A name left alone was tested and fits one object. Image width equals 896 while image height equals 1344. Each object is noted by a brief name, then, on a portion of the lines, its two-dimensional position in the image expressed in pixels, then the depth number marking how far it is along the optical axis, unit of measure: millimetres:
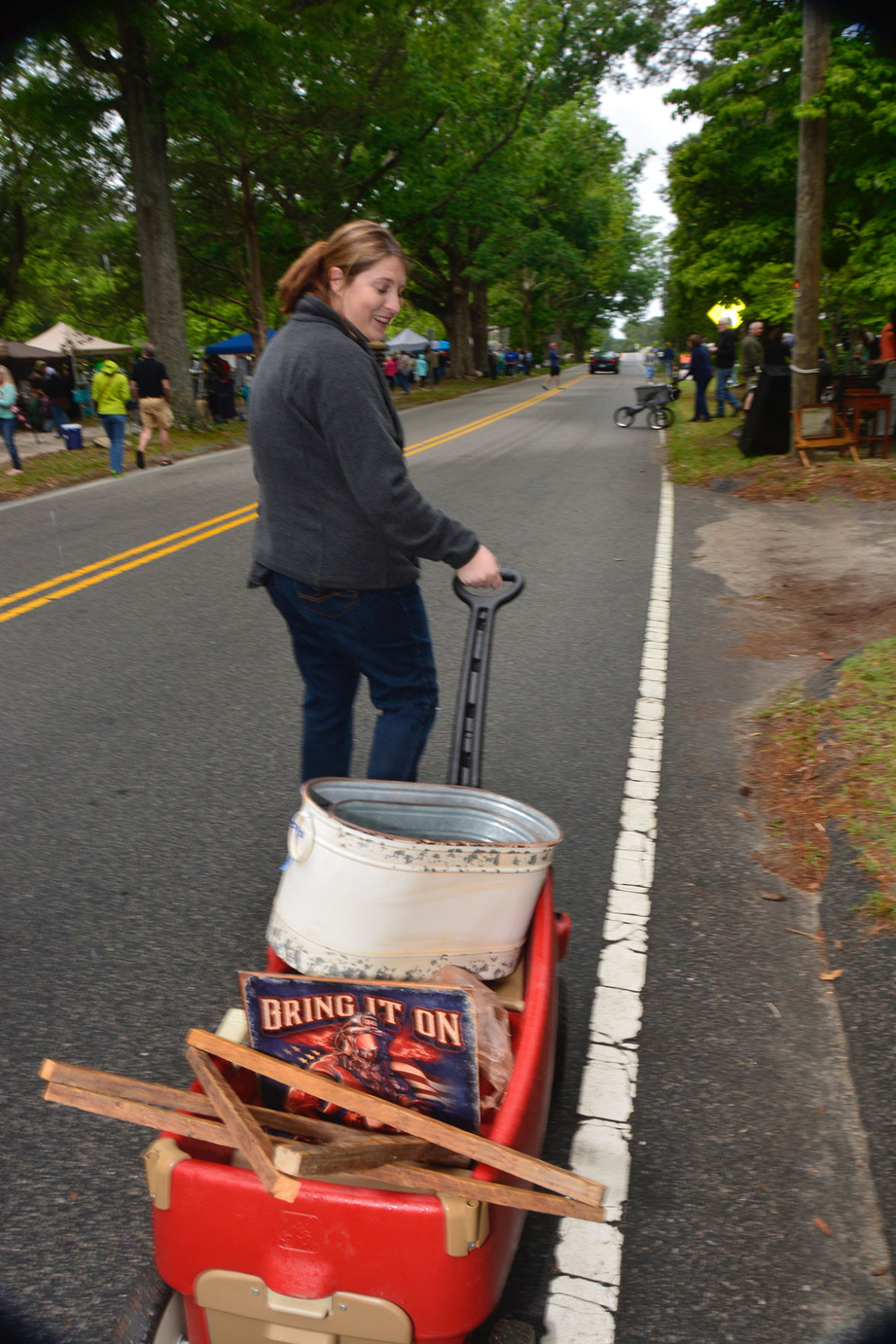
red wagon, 1669
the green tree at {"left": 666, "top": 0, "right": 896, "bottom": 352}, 13688
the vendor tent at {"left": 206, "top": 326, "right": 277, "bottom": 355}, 33969
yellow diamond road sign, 17781
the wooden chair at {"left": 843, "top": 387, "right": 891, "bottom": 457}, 14680
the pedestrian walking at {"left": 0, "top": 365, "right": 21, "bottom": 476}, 16297
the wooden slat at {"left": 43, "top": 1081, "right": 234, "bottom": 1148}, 1771
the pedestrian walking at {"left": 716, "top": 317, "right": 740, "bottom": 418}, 20891
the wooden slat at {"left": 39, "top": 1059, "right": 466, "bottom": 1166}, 1788
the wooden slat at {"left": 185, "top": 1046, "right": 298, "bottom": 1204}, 1656
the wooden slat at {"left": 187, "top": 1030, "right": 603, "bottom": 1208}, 1746
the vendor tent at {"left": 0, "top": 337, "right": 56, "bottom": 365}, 29750
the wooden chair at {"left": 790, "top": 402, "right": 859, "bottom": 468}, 14531
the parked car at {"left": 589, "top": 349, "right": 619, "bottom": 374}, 72188
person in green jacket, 16016
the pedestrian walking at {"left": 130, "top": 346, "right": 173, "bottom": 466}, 17500
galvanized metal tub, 2123
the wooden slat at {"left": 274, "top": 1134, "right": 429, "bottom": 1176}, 1658
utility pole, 13203
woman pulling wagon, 2693
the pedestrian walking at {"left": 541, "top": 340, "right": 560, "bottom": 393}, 47688
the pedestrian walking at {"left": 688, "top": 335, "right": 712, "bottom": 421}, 21859
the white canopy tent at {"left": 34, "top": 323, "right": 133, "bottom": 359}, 31984
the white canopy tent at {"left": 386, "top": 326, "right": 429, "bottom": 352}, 45125
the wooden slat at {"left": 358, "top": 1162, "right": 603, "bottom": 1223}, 1691
